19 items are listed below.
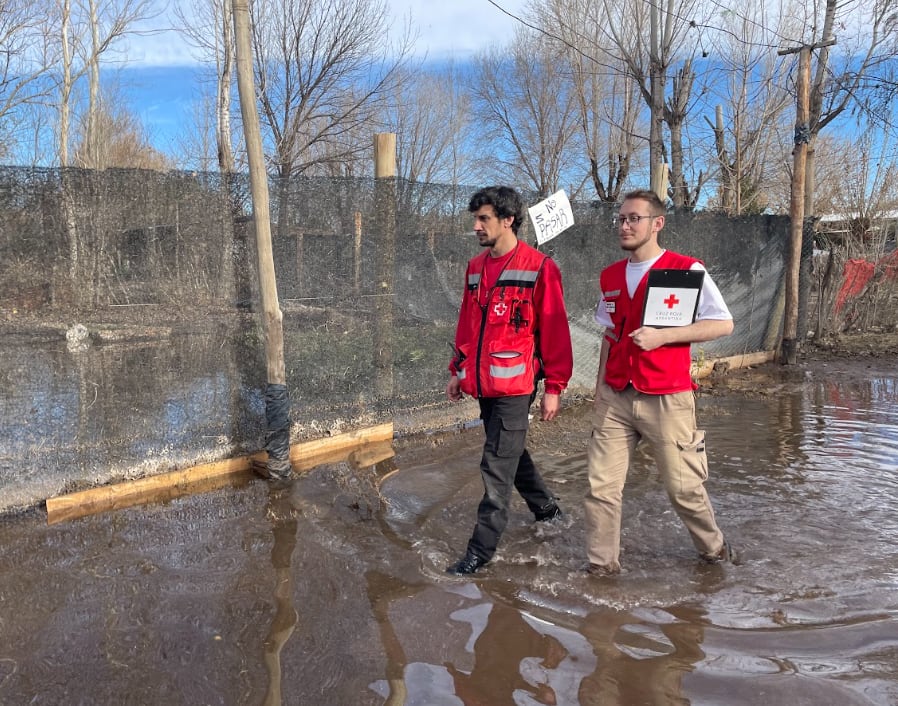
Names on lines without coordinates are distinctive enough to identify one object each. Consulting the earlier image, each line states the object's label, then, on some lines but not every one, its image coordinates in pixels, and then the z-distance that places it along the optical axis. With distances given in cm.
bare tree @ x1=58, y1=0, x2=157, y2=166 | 1903
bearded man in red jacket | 370
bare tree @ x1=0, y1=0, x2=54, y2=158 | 1641
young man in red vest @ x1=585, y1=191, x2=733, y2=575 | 346
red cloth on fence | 1196
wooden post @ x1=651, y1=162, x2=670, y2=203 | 893
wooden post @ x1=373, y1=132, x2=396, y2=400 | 602
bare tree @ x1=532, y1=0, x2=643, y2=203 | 2156
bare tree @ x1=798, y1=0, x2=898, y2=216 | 1098
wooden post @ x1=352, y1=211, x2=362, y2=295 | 588
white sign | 679
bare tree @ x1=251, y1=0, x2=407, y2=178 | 1616
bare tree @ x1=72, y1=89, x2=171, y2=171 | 2147
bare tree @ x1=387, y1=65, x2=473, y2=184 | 2542
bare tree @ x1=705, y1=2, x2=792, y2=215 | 1582
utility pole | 1011
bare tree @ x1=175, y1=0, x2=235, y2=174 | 1411
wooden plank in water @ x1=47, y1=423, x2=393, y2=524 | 456
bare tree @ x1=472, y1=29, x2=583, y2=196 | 2406
